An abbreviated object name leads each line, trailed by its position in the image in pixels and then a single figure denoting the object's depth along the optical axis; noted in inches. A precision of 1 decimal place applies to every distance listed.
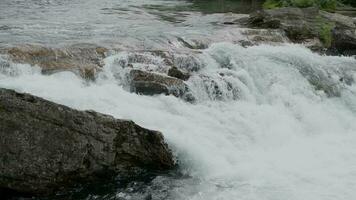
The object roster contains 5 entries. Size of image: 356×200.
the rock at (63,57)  480.7
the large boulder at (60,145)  317.7
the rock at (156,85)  475.2
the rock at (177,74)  516.7
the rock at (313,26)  747.4
